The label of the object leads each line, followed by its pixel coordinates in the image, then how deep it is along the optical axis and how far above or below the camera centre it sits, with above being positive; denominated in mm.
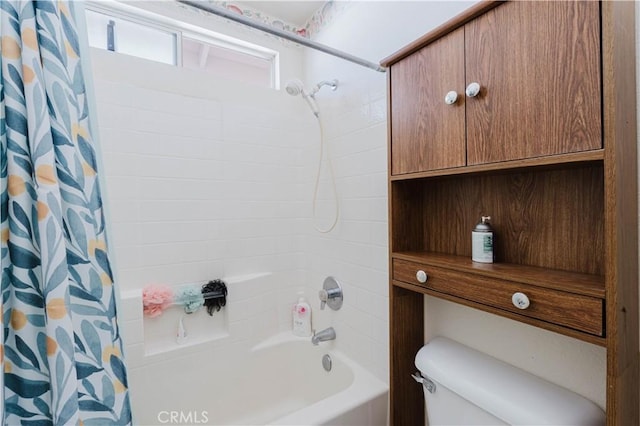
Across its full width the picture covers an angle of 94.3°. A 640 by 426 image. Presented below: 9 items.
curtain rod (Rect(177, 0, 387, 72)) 907 +643
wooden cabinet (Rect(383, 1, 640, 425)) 586 +89
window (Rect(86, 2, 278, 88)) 1621 +1031
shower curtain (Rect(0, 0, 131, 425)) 561 -35
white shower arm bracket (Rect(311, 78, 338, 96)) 1636 +693
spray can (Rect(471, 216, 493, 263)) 871 -111
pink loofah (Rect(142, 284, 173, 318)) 1529 -455
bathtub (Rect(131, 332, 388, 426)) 1446 -954
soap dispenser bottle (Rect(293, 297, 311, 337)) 1894 -712
